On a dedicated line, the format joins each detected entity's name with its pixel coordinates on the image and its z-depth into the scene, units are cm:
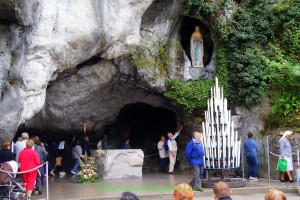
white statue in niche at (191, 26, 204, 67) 1803
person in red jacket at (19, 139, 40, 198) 1066
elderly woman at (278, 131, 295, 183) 1418
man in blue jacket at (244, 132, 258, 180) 1496
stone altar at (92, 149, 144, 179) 1578
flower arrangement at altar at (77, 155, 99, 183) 1466
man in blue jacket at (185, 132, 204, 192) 1220
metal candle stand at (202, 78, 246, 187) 1336
